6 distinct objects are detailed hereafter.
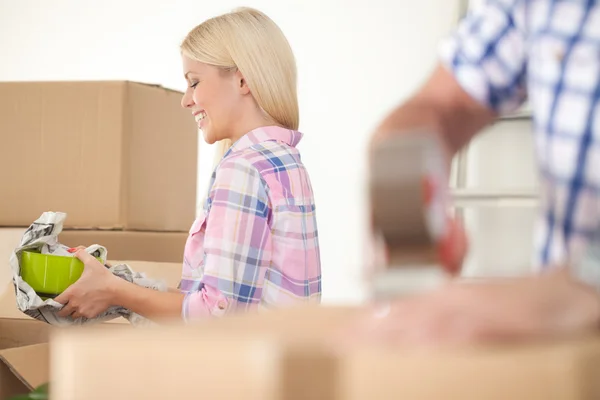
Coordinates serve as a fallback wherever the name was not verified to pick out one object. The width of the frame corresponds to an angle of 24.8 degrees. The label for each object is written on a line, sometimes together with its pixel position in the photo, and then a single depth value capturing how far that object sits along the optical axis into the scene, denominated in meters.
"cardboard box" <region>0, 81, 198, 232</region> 2.77
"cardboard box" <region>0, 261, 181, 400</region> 2.32
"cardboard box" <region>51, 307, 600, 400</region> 0.76
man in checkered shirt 1.33
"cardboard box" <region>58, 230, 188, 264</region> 2.75
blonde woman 2.21
